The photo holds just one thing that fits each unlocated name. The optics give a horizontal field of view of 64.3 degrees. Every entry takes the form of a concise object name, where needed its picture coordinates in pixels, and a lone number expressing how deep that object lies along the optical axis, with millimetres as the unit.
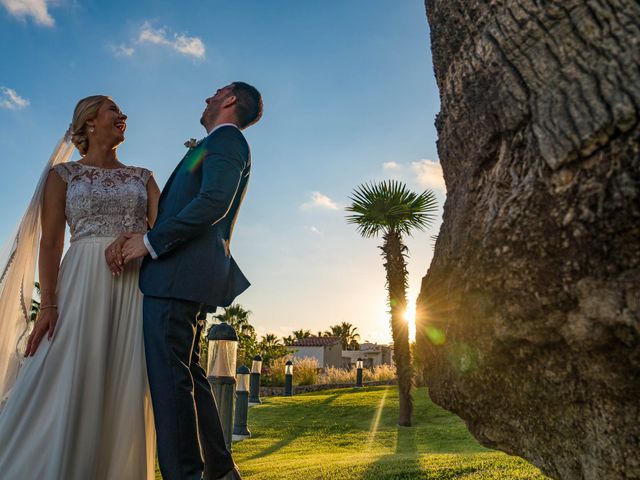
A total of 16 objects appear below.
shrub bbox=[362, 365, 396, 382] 29922
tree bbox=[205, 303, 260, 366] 39094
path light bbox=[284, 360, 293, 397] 20784
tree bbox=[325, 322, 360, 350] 83350
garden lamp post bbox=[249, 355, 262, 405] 14914
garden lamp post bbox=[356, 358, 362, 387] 24781
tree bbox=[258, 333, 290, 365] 41500
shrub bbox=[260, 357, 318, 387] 27562
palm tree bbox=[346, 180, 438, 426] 13414
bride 2945
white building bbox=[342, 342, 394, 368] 64075
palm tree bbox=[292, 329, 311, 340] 77219
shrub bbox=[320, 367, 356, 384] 29828
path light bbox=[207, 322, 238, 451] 5715
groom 2646
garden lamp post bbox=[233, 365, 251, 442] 9273
